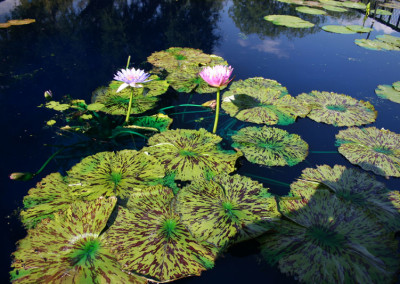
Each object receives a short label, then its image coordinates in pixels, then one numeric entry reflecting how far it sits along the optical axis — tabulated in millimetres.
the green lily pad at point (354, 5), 6230
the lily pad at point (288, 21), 4398
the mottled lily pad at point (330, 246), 962
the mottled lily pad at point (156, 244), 921
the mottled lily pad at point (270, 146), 1522
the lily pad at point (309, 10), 5316
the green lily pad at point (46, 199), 1112
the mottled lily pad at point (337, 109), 1948
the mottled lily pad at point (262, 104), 1928
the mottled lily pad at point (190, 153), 1397
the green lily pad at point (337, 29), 4242
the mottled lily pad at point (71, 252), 888
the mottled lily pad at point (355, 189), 1194
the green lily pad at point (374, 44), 3574
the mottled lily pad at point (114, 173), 1223
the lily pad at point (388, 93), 2352
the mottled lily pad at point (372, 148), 1516
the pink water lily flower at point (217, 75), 1589
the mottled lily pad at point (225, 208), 1045
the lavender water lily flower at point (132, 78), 1660
